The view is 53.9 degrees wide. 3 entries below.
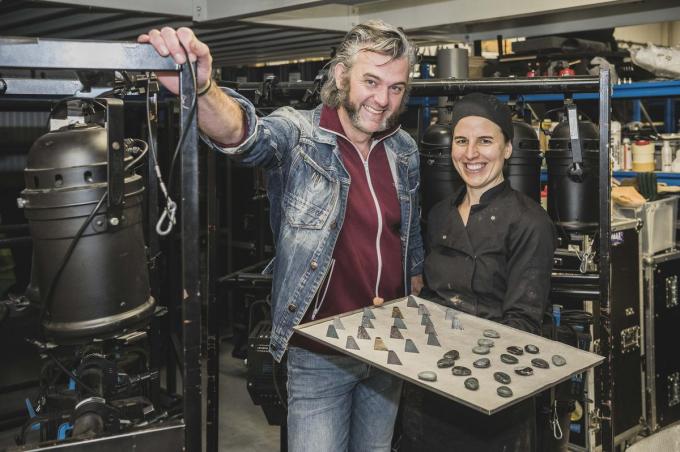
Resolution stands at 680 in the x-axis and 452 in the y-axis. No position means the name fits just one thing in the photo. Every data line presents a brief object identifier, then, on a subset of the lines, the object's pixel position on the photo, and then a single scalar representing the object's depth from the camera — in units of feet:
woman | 6.37
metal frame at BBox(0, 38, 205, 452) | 4.20
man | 6.32
